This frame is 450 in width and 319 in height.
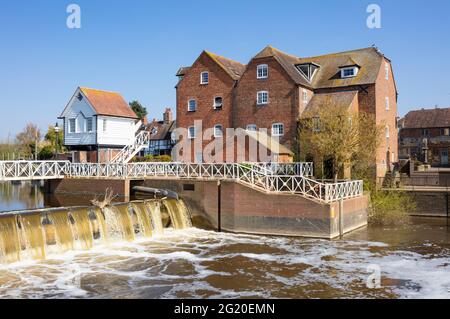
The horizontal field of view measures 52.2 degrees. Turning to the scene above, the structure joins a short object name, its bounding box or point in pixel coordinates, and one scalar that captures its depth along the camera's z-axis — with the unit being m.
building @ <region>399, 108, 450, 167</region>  66.62
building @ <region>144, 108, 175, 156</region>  65.62
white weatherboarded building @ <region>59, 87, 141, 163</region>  39.78
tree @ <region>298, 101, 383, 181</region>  28.88
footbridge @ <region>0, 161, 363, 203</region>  24.53
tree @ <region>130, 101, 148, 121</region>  84.81
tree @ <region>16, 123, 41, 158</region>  77.88
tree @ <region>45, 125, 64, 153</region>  60.16
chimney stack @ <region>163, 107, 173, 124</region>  69.50
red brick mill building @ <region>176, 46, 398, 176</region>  36.97
